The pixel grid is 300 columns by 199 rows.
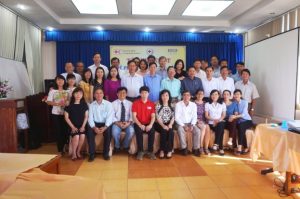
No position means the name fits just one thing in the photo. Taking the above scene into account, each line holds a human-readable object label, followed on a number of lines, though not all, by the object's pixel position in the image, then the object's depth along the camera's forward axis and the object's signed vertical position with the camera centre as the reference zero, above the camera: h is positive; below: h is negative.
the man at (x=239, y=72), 5.81 +0.35
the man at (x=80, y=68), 5.51 +0.41
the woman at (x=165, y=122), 4.27 -0.60
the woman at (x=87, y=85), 4.59 +0.04
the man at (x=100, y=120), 4.16 -0.56
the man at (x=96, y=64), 5.16 +0.48
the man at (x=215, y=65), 6.00 +0.53
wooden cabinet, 3.82 -0.60
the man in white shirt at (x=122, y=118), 4.28 -0.54
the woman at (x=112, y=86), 4.62 +0.02
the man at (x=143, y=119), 4.22 -0.54
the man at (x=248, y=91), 5.30 -0.08
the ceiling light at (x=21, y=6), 4.93 +1.59
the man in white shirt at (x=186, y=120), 4.36 -0.57
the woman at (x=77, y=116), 4.16 -0.48
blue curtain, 7.19 +1.32
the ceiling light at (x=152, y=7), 5.31 +1.77
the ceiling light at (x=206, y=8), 5.31 +1.77
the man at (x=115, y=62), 5.15 +0.52
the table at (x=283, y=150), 2.67 -0.70
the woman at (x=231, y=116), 4.57 -0.52
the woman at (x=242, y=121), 4.51 -0.60
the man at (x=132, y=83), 4.70 +0.08
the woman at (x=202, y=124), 4.47 -0.65
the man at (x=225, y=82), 5.10 +0.11
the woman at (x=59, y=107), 4.43 -0.35
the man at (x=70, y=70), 5.11 +0.33
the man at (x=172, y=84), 4.69 +0.06
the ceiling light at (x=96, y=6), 5.28 +1.77
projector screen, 4.86 +0.31
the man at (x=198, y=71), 5.34 +0.34
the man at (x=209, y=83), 5.02 +0.08
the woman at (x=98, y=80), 4.55 +0.13
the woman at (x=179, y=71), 5.09 +0.33
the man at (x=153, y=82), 4.76 +0.10
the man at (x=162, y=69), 5.25 +0.38
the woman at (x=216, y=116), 4.50 -0.51
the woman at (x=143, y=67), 5.17 +0.41
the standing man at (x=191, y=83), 4.82 +0.08
